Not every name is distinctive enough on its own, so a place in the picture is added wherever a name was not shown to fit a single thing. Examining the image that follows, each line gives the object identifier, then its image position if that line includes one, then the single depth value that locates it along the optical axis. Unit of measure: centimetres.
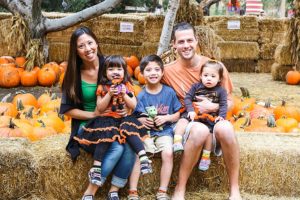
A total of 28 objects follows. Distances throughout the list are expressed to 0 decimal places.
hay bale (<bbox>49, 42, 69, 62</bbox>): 1116
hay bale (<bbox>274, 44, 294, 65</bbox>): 1001
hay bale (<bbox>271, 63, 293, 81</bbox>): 1018
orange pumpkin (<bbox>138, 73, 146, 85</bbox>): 845
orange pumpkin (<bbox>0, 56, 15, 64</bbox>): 866
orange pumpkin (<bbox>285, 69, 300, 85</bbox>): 963
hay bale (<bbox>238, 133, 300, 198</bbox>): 367
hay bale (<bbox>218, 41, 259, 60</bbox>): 1173
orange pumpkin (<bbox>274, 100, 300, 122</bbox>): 530
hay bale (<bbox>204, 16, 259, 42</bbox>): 1168
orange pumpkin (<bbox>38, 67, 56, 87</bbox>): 820
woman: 343
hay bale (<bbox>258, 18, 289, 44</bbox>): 1170
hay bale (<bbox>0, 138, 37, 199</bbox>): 345
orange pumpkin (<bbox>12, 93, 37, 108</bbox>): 569
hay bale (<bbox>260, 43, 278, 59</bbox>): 1178
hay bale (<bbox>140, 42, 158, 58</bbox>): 1080
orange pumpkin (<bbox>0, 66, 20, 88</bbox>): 809
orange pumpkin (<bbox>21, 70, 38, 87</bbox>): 821
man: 340
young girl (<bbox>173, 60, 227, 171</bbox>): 350
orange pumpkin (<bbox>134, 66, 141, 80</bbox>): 926
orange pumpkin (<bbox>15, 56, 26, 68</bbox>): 862
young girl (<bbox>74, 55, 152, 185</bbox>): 335
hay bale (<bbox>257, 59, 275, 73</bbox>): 1197
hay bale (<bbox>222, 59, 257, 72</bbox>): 1194
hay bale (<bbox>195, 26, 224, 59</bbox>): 718
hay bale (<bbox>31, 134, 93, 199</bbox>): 348
